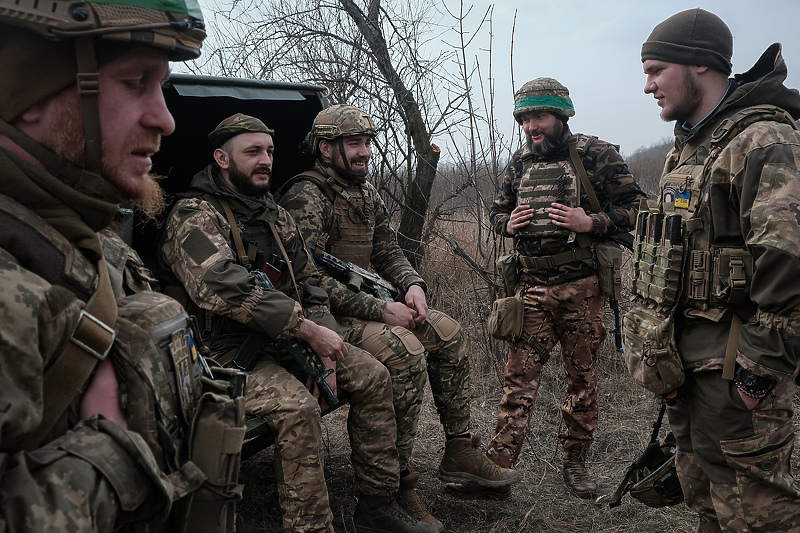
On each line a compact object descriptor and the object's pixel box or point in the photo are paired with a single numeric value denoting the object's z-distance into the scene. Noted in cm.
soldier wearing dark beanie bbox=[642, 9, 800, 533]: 226
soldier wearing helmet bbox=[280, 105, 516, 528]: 365
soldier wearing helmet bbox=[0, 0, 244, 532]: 104
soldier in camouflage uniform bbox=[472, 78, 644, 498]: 407
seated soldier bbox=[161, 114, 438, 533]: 293
